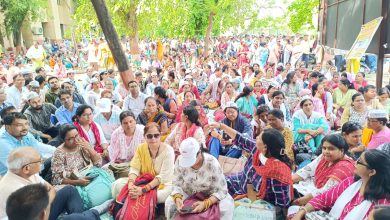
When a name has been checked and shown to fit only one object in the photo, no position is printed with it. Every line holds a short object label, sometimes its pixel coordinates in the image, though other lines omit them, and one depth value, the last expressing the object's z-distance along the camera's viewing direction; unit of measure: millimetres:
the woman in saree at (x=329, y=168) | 3061
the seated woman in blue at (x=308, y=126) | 4879
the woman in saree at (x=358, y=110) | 5172
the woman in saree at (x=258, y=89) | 7356
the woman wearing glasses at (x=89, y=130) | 4605
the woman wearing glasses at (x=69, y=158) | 3824
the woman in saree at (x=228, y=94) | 7375
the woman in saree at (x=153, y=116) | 5301
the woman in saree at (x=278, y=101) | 5562
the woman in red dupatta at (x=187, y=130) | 4574
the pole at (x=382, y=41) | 6938
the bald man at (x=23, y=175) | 2855
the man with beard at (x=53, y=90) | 6594
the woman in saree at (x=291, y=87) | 7250
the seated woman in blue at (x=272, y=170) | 3105
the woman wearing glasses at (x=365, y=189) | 2387
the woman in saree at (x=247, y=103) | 6559
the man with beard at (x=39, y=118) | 5555
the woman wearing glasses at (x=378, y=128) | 3916
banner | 6625
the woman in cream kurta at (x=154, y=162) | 3665
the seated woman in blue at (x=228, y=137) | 4910
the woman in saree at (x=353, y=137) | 3746
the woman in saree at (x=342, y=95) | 6523
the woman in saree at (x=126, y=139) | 4438
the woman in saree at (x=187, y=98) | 6380
